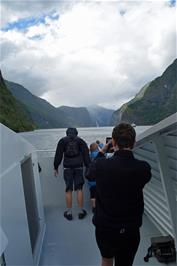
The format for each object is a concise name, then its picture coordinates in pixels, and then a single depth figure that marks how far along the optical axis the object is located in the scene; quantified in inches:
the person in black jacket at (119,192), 54.6
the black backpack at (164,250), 86.8
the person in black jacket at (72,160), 125.3
